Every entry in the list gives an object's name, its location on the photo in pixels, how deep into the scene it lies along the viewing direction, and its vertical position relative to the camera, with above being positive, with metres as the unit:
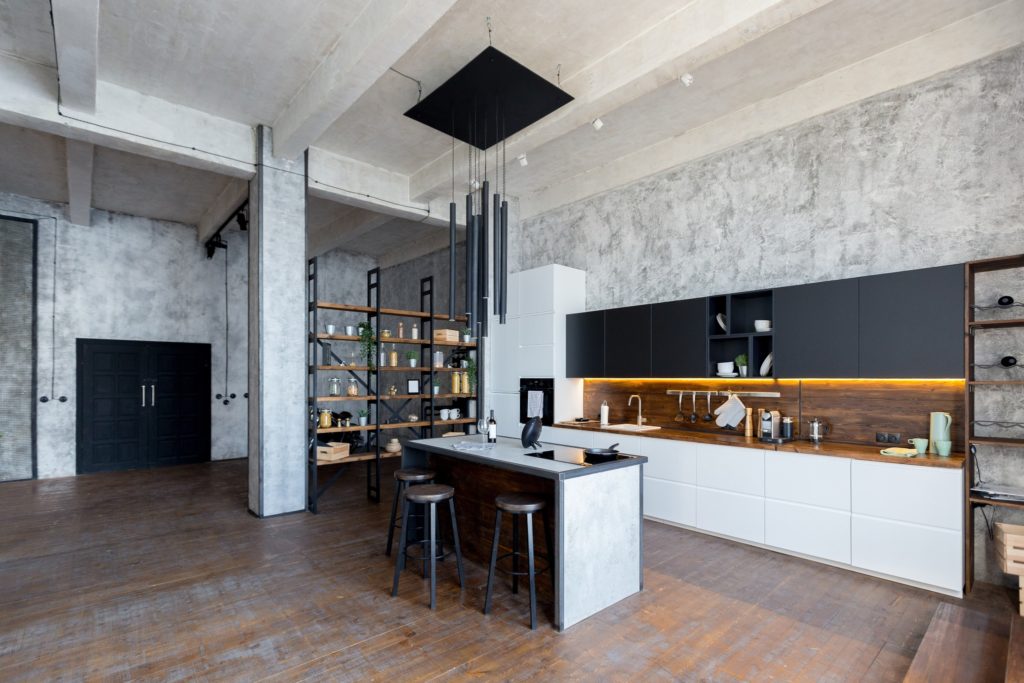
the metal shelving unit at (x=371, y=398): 5.59 -0.63
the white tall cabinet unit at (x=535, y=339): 6.32 +0.09
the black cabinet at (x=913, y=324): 3.54 +0.16
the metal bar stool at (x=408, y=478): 3.93 -1.02
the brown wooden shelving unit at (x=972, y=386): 3.28 -0.29
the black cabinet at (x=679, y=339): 5.02 +0.08
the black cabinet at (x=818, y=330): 4.02 +0.13
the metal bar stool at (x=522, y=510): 2.96 -0.99
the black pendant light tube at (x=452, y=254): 4.19 +0.78
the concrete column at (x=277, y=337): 5.32 +0.10
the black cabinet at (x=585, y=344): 6.00 +0.03
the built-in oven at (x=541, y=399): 6.30 -0.65
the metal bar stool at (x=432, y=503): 3.28 -1.06
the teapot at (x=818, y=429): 4.39 -0.72
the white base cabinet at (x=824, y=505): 3.41 -1.25
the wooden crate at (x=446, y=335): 6.95 +0.16
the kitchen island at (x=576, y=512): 2.99 -1.08
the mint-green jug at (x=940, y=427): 3.68 -0.59
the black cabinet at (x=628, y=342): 5.52 +0.05
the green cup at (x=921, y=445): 3.73 -0.72
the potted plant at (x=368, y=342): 6.02 +0.05
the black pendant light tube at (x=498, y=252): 4.18 +0.79
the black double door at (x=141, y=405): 7.89 -0.94
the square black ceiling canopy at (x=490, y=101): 3.97 +2.11
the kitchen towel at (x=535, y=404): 6.34 -0.72
